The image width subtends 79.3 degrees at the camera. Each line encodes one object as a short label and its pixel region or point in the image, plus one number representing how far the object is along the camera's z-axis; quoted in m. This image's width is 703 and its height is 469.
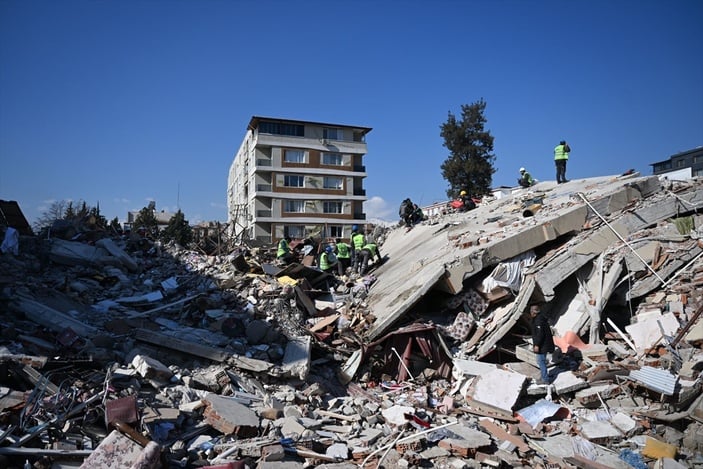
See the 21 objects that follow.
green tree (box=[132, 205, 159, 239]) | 34.97
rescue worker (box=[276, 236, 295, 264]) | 12.73
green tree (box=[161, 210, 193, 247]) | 29.56
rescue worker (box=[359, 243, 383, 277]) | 12.83
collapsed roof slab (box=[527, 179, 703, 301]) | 8.29
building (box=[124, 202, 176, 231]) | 36.78
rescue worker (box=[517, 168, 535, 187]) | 16.11
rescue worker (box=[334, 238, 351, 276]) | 12.89
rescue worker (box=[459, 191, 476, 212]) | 16.33
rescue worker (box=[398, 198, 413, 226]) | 16.22
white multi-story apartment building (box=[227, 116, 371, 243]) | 35.69
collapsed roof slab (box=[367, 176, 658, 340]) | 8.38
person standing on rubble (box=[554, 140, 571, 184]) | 13.90
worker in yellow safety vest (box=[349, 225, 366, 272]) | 12.98
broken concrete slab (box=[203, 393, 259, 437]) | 5.02
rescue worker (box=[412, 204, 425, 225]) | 16.27
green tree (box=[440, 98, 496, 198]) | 27.66
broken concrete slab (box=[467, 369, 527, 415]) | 6.25
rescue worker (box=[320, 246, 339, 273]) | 12.41
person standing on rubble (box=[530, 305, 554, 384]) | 6.68
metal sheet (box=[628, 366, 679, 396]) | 5.50
